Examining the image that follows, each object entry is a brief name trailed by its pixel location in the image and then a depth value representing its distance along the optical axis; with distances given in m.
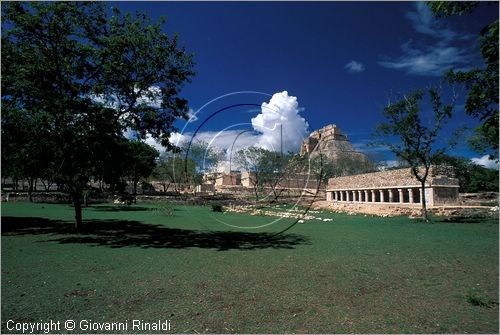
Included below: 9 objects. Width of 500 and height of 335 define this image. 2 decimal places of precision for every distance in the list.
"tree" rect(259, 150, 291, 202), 69.62
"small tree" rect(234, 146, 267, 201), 70.06
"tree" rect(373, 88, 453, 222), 26.34
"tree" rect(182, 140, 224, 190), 63.97
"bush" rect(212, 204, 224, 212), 39.33
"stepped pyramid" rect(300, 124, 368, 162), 109.79
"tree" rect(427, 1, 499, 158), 5.03
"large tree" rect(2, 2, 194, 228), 13.80
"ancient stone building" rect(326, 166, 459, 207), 35.75
